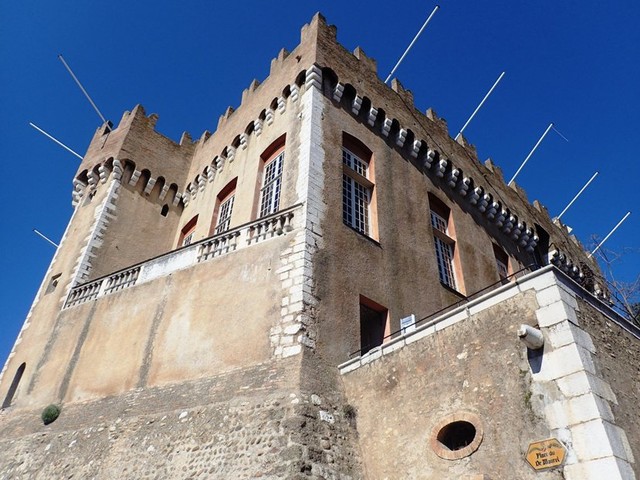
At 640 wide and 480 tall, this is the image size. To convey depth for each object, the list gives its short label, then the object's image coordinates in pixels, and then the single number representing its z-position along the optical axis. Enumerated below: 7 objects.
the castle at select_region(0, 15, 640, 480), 7.65
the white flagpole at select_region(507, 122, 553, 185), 23.45
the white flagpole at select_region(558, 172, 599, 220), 25.66
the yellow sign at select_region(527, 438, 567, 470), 6.67
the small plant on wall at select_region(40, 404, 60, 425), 11.77
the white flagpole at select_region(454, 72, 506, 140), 20.87
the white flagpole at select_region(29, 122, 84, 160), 20.03
